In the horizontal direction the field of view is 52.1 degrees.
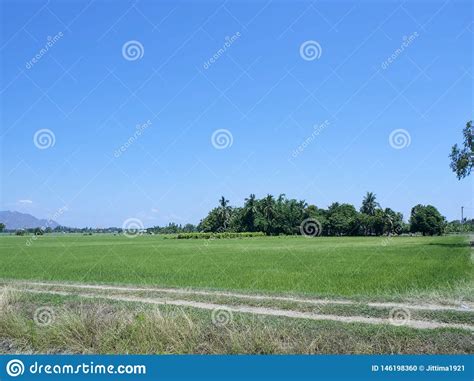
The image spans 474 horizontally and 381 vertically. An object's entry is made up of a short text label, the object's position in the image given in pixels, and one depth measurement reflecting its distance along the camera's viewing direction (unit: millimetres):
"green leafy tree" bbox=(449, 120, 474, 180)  46875
